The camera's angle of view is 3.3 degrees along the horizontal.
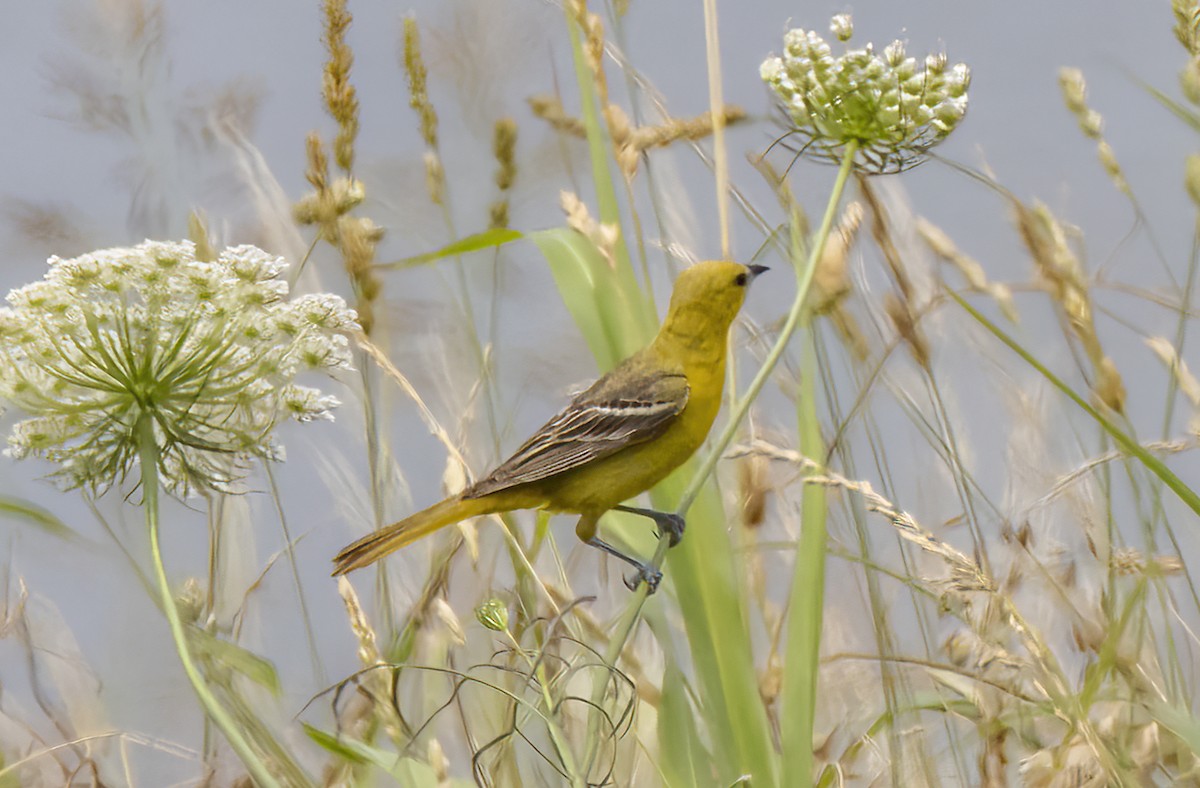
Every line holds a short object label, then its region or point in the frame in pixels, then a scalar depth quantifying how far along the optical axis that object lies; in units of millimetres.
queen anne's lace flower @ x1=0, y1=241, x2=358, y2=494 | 6374
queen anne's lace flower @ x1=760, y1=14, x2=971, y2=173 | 6370
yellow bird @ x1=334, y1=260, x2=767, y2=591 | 6370
